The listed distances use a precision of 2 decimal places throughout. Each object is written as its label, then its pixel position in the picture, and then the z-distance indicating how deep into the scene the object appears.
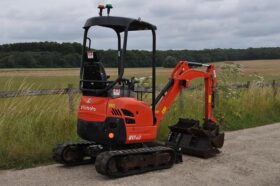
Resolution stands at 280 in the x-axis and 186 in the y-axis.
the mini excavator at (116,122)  7.22
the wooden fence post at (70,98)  10.80
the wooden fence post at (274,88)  17.18
